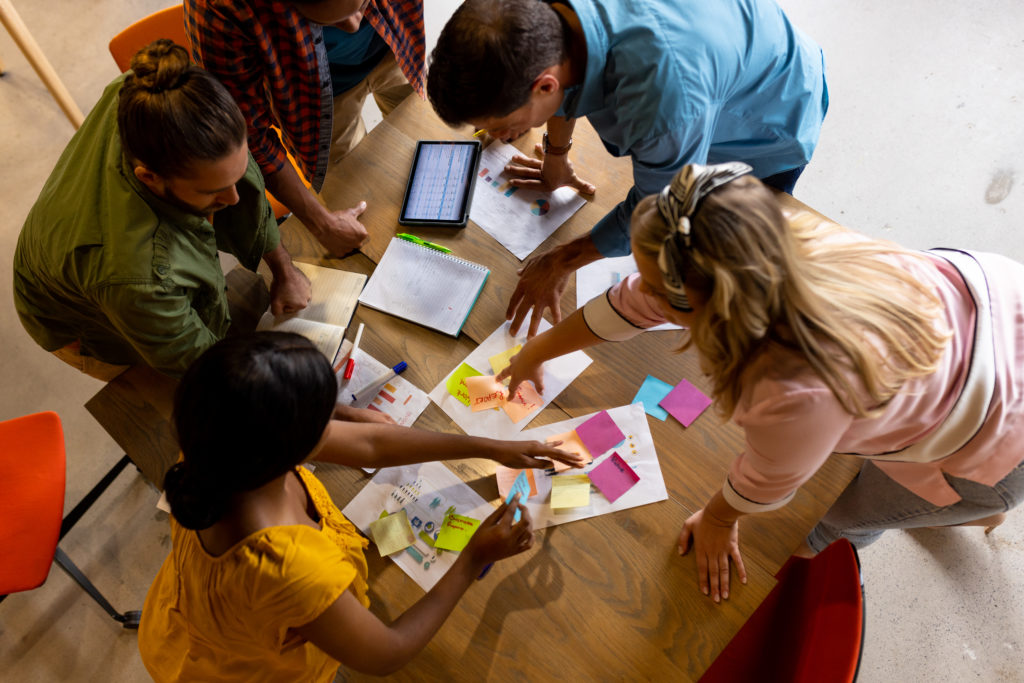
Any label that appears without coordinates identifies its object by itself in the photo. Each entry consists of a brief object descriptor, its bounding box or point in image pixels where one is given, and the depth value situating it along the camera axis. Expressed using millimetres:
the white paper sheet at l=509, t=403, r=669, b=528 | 1347
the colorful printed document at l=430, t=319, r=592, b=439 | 1448
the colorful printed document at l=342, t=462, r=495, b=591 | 1326
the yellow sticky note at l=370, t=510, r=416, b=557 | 1326
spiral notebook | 1587
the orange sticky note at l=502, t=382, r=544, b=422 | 1463
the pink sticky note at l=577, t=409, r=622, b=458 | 1411
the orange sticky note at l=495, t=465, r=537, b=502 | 1377
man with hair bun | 1161
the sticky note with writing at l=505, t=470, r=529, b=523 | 1360
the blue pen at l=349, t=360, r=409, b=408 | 1501
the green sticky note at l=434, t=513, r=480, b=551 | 1331
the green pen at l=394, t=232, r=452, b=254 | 1671
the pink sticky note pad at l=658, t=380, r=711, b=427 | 1422
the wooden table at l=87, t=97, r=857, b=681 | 1225
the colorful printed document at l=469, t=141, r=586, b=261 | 1685
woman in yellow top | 919
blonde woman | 887
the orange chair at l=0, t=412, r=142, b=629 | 1577
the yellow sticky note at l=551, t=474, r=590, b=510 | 1349
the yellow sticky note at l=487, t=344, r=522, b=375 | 1518
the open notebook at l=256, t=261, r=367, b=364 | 1547
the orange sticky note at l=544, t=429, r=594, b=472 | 1400
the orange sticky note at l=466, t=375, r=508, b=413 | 1479
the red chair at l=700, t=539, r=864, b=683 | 1054
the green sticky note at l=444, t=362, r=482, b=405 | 1491
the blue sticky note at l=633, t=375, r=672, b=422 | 1435
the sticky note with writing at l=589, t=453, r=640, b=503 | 1360
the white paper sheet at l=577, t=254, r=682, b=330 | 1606
